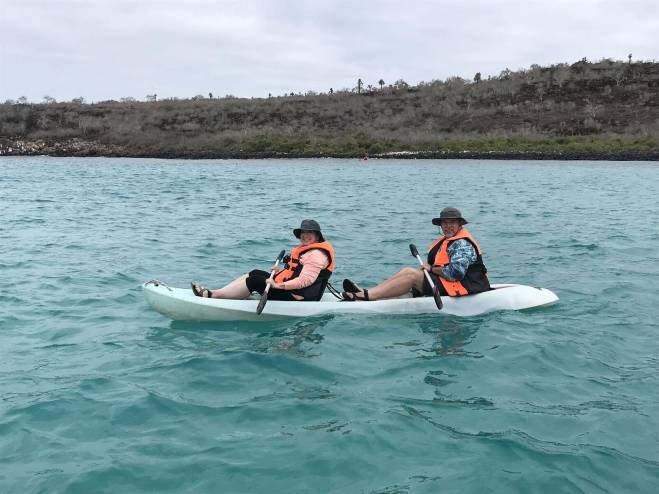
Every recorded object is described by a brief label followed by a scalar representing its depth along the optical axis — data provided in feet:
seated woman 26.50
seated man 27.20
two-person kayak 26.68
